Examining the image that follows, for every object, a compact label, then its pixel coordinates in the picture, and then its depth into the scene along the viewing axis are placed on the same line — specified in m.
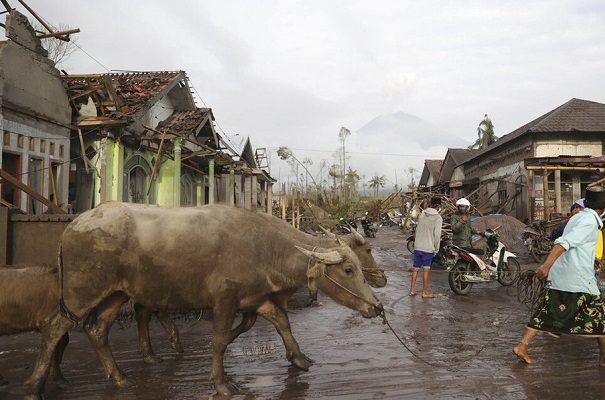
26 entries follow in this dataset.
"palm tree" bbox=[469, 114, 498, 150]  47.34
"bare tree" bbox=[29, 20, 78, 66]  24.05
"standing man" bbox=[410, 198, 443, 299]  9.41
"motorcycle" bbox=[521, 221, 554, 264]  15.02
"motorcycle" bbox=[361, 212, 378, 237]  25.95
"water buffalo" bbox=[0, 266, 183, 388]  4.43
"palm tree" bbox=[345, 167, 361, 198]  53.05
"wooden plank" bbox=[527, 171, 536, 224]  20.21
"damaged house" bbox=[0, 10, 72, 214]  9.98
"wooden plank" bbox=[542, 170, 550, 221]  17.78
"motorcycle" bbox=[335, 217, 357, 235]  23.03
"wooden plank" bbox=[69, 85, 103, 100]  11.73
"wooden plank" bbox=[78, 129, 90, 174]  11.53
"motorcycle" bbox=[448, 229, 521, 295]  9.92
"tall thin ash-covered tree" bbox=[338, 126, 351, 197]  57.01
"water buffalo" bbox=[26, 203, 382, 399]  4.73
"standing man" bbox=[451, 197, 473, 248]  10.68
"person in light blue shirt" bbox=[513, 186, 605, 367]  5.01
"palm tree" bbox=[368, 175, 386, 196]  74.44
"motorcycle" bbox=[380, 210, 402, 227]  38.79
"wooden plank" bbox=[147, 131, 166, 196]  11.95
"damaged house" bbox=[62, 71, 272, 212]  12.10
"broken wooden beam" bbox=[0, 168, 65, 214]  7.58
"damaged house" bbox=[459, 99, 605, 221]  20.22
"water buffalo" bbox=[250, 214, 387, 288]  5.68
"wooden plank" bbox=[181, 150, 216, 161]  15.07
